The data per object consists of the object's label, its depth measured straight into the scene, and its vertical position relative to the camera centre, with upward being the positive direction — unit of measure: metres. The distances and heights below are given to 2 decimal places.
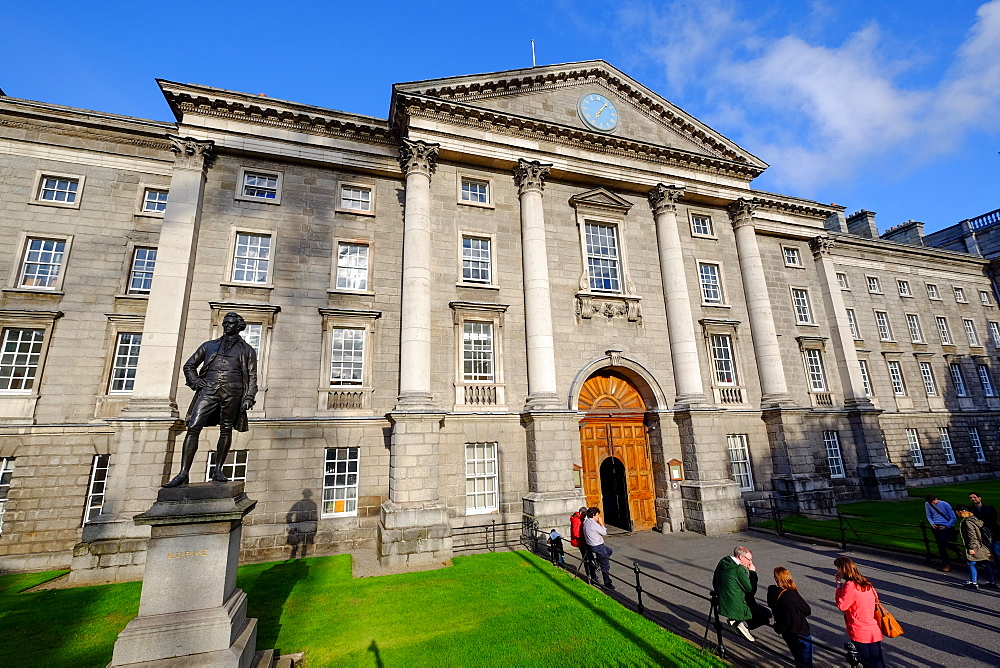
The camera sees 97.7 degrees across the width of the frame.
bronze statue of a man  7.26 +1.23
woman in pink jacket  5.79 -2.30
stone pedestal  5.61 -1.70
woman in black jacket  6.03 -2.41
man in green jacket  6.82 -2.24
